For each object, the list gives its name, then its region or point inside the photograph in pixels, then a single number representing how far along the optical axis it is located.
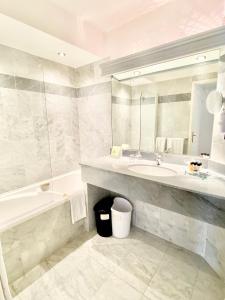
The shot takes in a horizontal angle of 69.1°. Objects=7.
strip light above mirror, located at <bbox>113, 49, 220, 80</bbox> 1.43
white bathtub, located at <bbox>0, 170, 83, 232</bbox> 1.49
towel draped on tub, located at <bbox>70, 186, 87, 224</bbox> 1.84
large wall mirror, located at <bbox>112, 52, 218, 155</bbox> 1.52
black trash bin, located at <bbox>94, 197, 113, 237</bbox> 1.91
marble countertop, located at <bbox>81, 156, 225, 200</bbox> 1.08
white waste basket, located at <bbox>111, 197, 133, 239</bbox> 1.85
